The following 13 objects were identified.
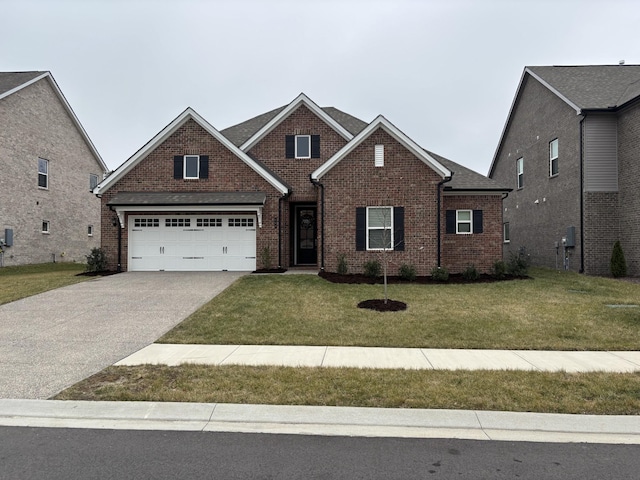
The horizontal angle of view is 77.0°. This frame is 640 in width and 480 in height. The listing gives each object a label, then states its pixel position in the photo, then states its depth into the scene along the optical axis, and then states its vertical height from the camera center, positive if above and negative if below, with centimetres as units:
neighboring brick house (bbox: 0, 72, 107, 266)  2131 +382
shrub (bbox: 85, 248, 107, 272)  1628 -90
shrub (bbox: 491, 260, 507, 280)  1548 -122
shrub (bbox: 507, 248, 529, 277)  1566 -115
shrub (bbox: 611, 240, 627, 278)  1555 -101
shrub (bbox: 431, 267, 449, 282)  1427 -130
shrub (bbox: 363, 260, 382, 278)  1439 -111
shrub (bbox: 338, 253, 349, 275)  1484 -103
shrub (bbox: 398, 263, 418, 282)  1438 -125
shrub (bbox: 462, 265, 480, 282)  1466 -134
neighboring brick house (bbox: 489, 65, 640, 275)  1627 +326
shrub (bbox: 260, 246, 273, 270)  1623 -81
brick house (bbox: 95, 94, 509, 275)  1518 +152
